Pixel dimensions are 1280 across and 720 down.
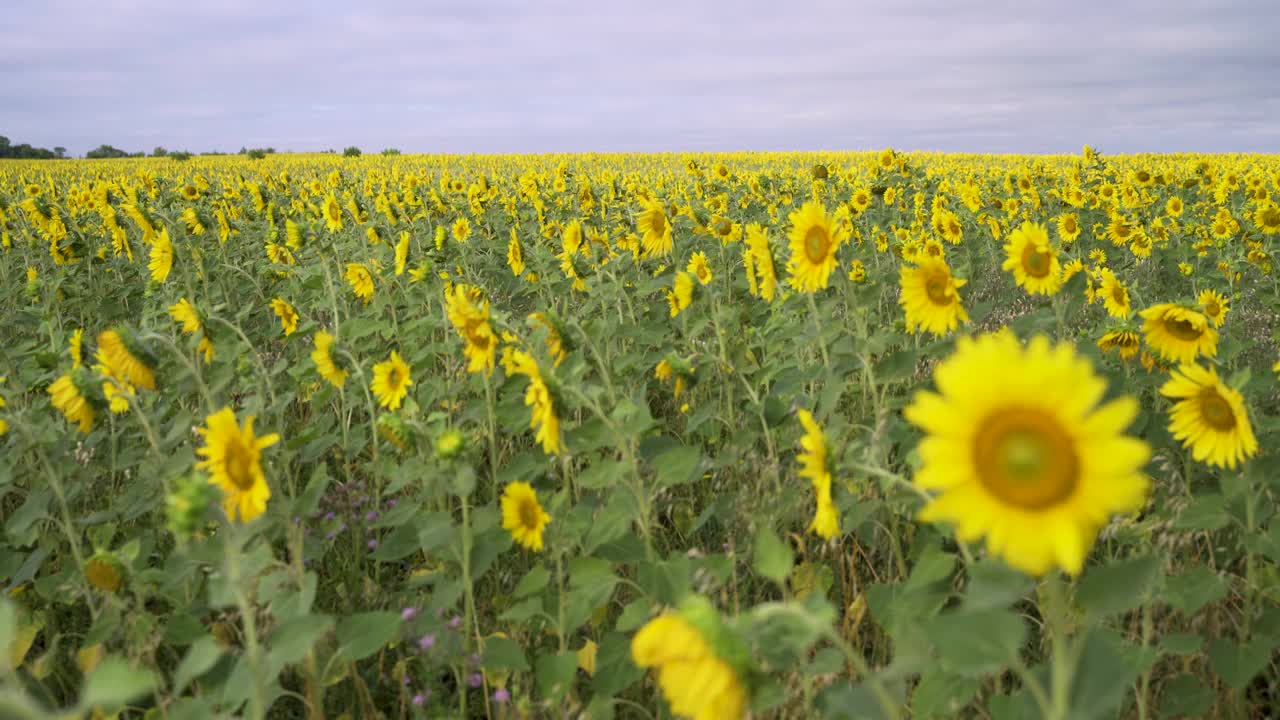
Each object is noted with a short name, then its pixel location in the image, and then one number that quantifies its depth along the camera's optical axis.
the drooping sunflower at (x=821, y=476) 1.60
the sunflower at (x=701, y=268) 4.55
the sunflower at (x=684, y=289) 3.01
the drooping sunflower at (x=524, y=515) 2.11
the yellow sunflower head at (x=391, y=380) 2.77
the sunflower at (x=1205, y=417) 1.87
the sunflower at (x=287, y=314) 3.81
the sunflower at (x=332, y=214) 4.88
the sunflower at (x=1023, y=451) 0.89
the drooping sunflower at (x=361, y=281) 4.23
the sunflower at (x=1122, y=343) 2.83
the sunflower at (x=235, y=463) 1.73
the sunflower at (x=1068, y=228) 5.78
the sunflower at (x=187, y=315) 2.63
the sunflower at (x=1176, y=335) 2.43
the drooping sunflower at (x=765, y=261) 2.78
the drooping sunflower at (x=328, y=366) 2.86
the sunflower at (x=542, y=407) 1.95
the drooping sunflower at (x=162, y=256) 4.17
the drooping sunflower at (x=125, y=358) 2.28
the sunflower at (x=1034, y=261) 2.88
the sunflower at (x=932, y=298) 2.43
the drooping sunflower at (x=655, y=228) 3.75
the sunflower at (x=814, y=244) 2.50
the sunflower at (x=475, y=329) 2.32
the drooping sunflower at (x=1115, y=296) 3.50
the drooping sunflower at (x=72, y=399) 2.18
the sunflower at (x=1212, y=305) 3.70
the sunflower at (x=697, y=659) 1.05
